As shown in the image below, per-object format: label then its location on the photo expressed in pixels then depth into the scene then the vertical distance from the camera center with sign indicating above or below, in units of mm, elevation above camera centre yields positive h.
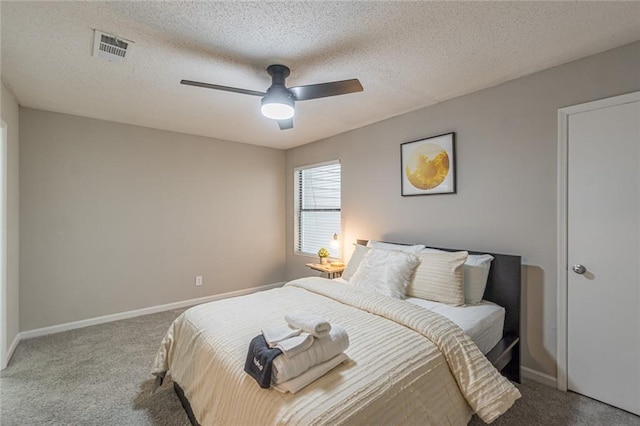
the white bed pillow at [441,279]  2342 -541
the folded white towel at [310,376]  1224 -700
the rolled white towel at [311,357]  1224 -631
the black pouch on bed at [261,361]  1235 -646
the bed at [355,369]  1211 -757
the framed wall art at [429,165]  2893 +480
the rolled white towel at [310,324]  1373 -538
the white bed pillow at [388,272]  2477 -528
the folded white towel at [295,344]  1272 -583
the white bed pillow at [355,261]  3031 -517
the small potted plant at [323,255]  4062 -591
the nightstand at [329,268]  3705 -716
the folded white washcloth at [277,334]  1351 -578
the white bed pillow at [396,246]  2918 -359
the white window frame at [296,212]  4891 -4
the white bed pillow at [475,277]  2410 -535
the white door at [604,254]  1955 -287
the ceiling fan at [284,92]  2049 +853
